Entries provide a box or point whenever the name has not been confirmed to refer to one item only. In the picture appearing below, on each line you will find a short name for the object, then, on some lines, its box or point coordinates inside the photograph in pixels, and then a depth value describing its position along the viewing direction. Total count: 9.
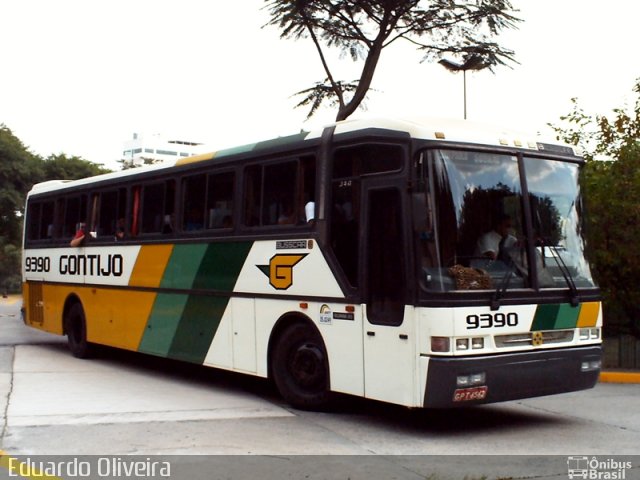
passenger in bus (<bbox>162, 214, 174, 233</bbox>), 12.22
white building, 130.62
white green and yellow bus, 8.19
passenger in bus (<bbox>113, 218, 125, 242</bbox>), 13.68
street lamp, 16.91
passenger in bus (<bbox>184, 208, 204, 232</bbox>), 11.55
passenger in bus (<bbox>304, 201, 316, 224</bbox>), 9.47
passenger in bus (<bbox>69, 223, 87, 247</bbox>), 14.96
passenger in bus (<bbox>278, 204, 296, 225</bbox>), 9.81
